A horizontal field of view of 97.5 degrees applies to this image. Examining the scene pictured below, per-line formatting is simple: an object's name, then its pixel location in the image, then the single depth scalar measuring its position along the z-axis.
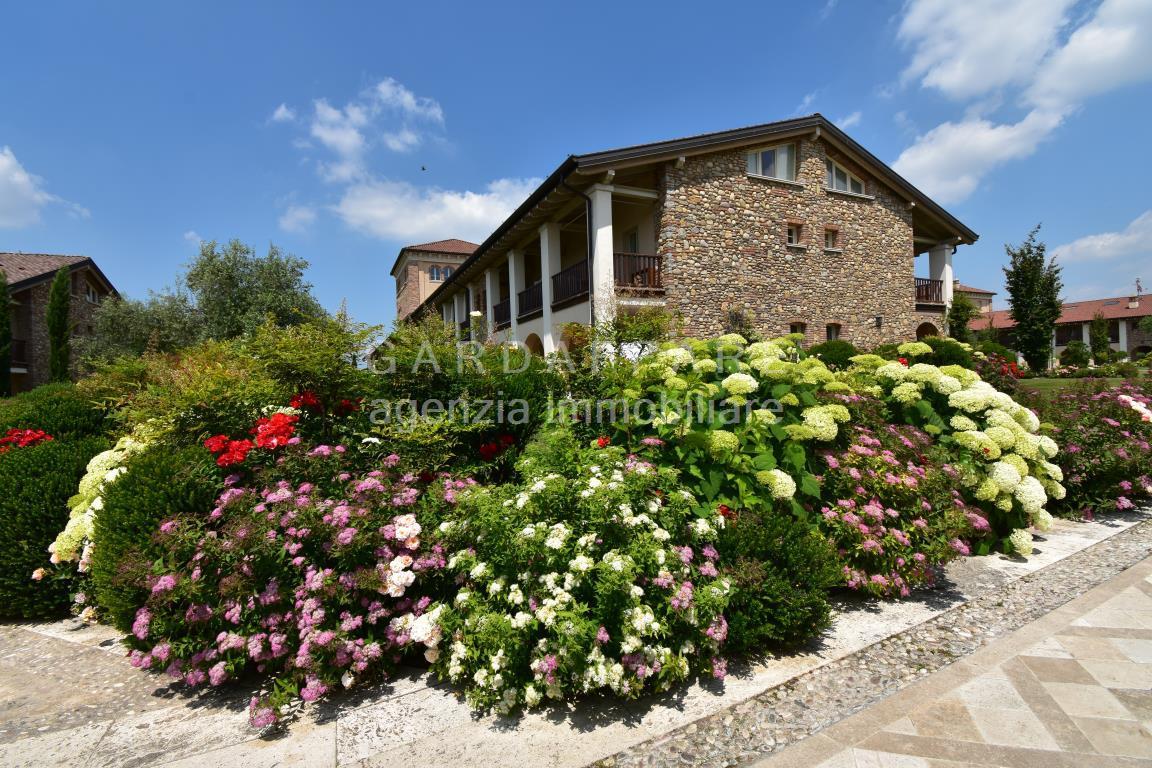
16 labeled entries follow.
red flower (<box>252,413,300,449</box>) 3.29
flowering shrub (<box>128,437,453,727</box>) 2.47
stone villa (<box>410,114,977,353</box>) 11.46
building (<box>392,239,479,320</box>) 32.94
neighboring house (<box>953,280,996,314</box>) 43.13
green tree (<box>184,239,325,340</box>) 18.31
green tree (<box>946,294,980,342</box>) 16.78
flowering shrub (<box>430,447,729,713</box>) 2.30
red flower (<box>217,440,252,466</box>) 3.20
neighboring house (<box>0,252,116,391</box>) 21.41
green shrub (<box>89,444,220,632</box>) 2.70
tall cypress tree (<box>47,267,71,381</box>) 19.25
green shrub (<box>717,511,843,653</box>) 2.72
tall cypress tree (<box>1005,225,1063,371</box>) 20.31
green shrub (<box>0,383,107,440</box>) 5.36
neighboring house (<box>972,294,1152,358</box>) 37.84
